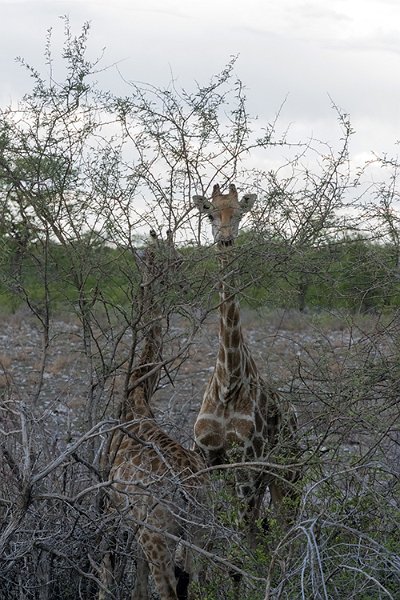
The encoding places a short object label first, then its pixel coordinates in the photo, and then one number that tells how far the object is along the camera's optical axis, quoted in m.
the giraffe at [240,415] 15.20
